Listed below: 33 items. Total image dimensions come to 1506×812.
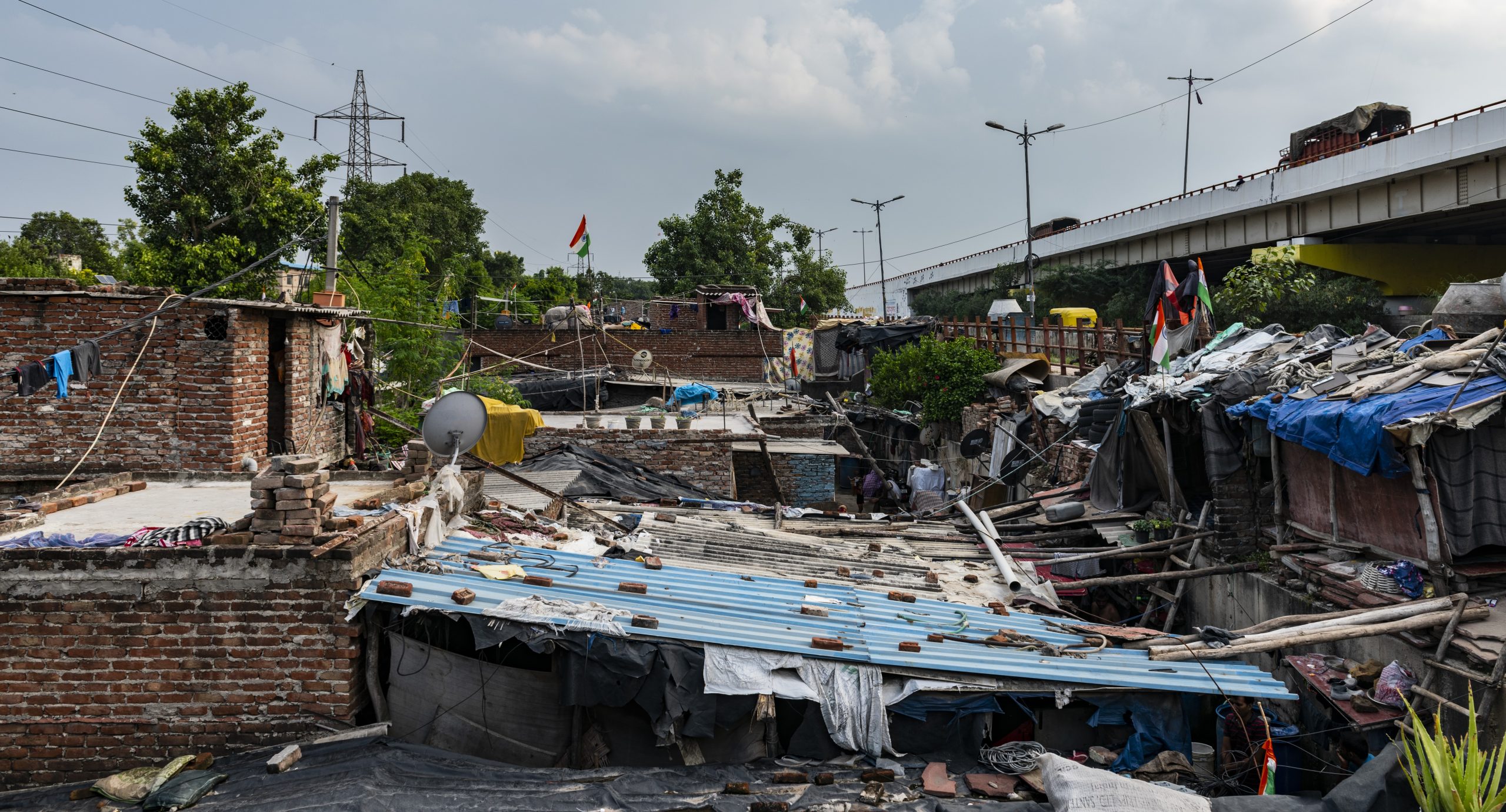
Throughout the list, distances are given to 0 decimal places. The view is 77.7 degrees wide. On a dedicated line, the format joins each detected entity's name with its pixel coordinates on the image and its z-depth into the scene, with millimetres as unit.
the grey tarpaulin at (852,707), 6340
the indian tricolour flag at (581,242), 19812
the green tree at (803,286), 44281
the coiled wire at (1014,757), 6363
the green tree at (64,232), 45594
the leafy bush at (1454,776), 5102
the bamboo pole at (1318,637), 6992
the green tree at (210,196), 16516
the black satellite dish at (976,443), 19297
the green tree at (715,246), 41906
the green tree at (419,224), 34688
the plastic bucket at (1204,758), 6555
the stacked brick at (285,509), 6219
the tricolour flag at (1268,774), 6094
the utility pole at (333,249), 11773
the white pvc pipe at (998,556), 9742
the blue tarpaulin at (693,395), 21828
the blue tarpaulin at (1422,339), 9617
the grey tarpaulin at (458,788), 5453
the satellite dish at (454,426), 8031
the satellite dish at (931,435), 23516
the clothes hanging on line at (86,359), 8930
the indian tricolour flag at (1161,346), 11992
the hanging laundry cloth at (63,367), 8695
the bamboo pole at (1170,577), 9884
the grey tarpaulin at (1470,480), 7484
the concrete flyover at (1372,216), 19688
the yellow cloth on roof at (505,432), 11375
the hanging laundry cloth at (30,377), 8359
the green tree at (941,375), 21594
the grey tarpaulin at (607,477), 13695
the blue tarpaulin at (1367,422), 7508
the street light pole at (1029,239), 29938
